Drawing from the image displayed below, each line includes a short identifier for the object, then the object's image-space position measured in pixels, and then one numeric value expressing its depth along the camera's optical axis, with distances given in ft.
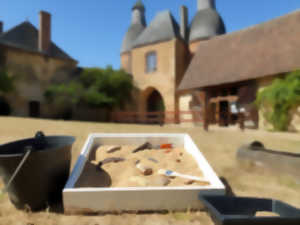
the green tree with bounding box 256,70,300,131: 24.61
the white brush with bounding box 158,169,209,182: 6.59
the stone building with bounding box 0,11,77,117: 45.09
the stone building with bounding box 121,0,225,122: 51.11
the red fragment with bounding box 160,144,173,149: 9.47
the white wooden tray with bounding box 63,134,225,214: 5.66
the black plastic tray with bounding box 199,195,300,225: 5.05
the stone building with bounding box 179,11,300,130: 28.50
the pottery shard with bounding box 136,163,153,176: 7.25
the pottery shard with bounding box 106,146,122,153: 8.86
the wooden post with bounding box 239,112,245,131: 26.37
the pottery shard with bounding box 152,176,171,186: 6.58
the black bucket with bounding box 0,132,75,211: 5.57
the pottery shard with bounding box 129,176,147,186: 6.49
